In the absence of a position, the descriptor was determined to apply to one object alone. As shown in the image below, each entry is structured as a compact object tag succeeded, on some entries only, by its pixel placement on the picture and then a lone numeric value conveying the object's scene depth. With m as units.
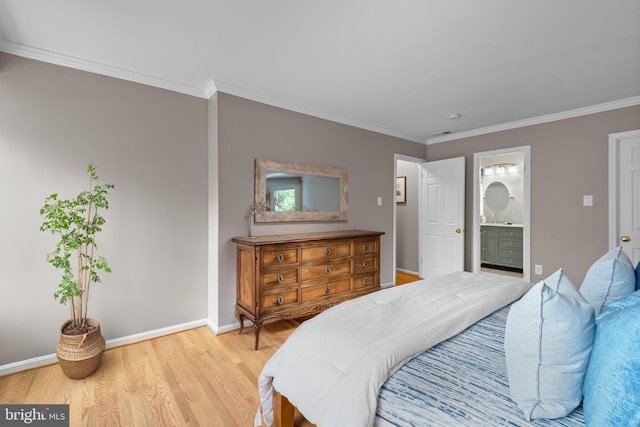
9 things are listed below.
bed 0.79
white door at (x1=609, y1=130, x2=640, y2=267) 3.30
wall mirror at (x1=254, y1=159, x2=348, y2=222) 3.21
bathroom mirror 6.18
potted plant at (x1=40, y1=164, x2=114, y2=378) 2.05
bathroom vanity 5.51
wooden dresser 2.66
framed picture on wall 5.64
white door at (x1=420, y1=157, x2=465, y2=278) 4.57
